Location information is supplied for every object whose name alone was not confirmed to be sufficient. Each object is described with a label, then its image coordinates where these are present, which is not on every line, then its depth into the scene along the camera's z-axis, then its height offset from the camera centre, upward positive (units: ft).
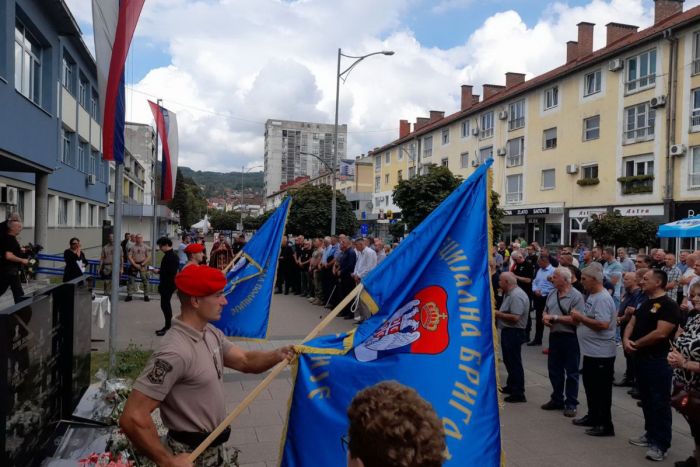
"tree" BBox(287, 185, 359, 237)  157.89 +4.57
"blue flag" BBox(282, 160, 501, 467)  9.70 -2.22
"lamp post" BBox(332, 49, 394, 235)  84.36 +22.95
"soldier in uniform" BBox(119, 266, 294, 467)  8.19 -2.53
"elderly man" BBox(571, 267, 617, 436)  19.16 -4.29
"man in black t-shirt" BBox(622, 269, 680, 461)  17.37 -3.98
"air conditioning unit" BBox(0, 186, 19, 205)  57.82 +2.92
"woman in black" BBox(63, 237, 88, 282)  35.35 -2.45
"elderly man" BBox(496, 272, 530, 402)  22.93 -4.31
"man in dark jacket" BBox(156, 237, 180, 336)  33.86 -3.02
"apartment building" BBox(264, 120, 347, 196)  429.38 +65.95
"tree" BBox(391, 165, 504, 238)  84.58 +6.05
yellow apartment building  85.76 +19.92
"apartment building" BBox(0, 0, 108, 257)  46.20 +11.35
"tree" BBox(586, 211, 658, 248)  73.82 +0.57
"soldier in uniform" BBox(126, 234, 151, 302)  49.52 -3.64
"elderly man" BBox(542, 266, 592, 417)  21.21 -4.29
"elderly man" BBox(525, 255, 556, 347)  35.60 -3.68
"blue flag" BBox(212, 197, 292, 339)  21.33 -2.38
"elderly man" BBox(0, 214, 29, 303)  32.60 -2.02
